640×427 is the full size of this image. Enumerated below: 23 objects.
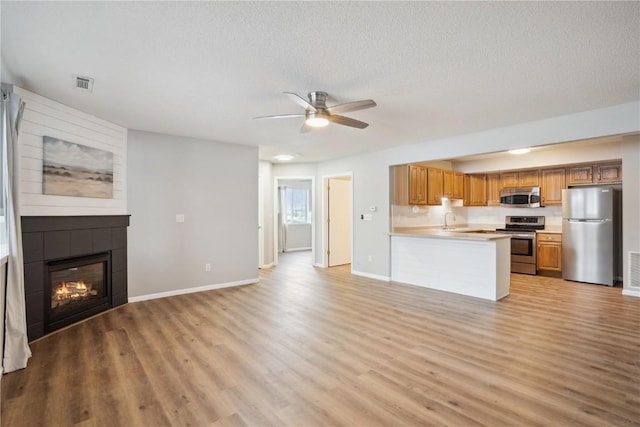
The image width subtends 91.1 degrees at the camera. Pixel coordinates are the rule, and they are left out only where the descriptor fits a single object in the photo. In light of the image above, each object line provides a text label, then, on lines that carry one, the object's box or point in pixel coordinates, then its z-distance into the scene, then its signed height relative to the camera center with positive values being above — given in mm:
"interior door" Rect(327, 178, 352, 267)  7371 -228
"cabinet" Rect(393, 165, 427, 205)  5793 +500
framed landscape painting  3385 +496
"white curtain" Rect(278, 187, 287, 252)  10164 -297
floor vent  4629 -863
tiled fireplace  3178 -653
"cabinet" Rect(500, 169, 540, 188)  6512 +720
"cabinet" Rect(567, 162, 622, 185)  5586 +703
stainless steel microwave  6504 +308
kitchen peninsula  4559 -805
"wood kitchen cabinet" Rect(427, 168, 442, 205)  6195 +528
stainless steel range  6301 -628
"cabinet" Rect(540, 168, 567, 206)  6184 +526
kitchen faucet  7198 -190
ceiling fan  2844 +976
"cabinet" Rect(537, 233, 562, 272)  6035 -779
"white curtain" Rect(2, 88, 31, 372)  2568 -299
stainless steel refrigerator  5352 -404
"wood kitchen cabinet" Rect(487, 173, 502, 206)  7117 +522
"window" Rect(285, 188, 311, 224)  10523 +201
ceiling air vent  2785 +1185
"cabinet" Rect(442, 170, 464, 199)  6590 +595
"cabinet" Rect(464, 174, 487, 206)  7199 +506
